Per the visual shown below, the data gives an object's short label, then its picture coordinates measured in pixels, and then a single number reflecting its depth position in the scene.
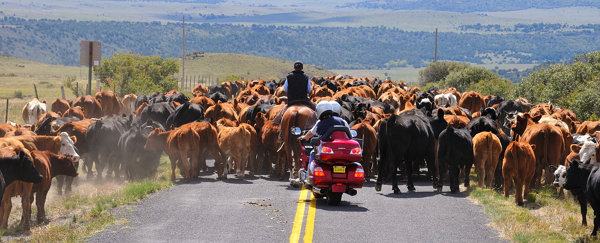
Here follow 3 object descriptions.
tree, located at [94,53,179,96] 53.69
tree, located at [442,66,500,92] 63.62
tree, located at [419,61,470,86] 77.75
